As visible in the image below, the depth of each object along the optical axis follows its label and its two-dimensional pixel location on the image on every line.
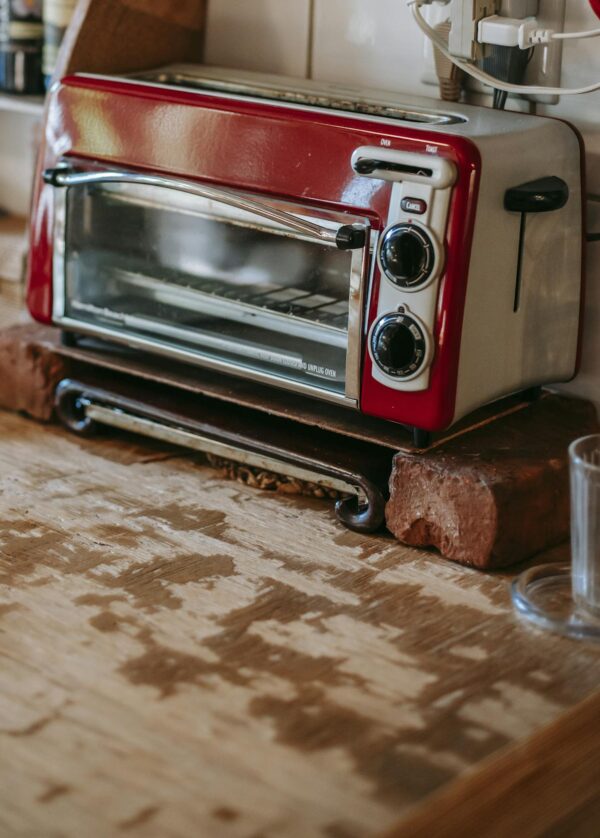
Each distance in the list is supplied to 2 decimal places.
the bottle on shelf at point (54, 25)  1.57
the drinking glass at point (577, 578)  1.16
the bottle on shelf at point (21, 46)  1.62
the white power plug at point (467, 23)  1.33
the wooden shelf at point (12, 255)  1.67
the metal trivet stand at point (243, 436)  1.31
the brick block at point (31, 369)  1.47
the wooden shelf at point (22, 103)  1.60
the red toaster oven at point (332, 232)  1.23
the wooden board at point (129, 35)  1.44
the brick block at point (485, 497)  1.24
